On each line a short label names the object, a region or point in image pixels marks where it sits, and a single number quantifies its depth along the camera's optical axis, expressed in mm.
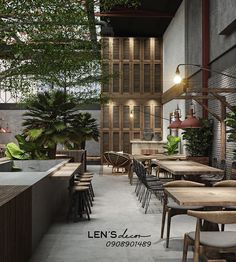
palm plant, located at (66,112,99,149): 7898
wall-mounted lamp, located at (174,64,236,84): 7701
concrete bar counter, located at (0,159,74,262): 2873
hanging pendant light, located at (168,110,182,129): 8039
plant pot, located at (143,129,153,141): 14758
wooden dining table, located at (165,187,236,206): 3207
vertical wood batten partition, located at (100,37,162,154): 16625
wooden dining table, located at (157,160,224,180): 5926
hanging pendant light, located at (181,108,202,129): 7160
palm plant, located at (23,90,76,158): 7770
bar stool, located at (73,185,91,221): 5473
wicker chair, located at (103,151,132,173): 12445
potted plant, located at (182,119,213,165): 10219
